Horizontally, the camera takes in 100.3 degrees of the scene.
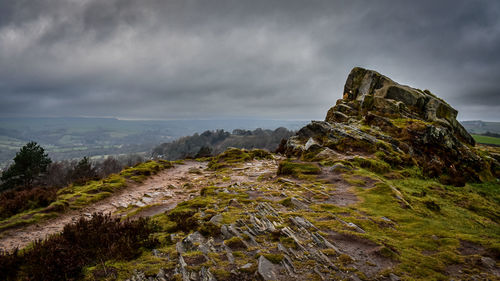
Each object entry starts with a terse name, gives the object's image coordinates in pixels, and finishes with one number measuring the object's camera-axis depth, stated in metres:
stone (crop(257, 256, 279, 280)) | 5.49
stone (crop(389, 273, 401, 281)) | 5.40
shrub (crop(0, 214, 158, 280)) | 5.55
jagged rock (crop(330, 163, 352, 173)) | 18.38
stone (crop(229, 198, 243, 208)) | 11.41
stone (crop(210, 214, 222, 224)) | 8.82
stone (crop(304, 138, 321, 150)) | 25.91
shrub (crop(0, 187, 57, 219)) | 13.25
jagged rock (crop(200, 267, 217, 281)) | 5.45
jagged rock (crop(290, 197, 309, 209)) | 11.10
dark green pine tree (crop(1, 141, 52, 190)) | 41.03
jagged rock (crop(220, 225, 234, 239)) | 7.87
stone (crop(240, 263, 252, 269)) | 5.81
